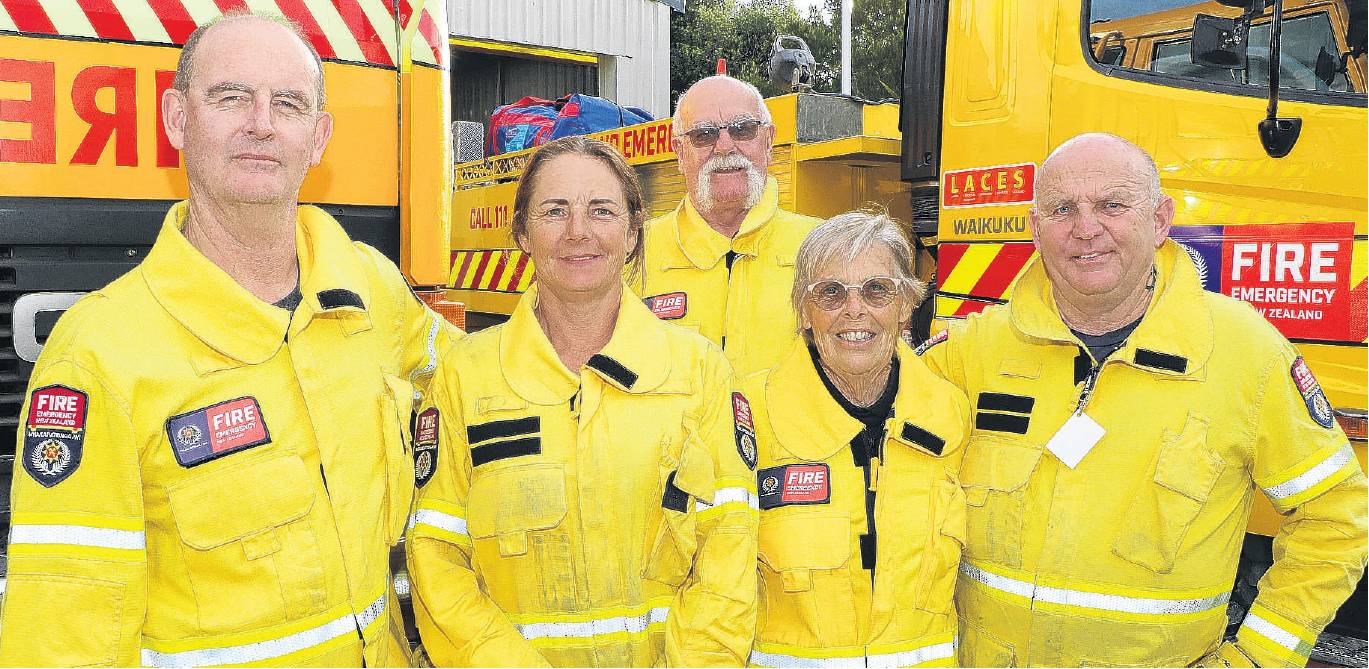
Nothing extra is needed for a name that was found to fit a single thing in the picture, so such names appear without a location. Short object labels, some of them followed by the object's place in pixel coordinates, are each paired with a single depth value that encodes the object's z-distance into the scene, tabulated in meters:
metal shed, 13.57
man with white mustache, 2.76
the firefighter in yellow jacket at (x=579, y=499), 1.77
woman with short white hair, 1.92
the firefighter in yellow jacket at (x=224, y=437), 1.42
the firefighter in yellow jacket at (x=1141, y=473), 1.92
